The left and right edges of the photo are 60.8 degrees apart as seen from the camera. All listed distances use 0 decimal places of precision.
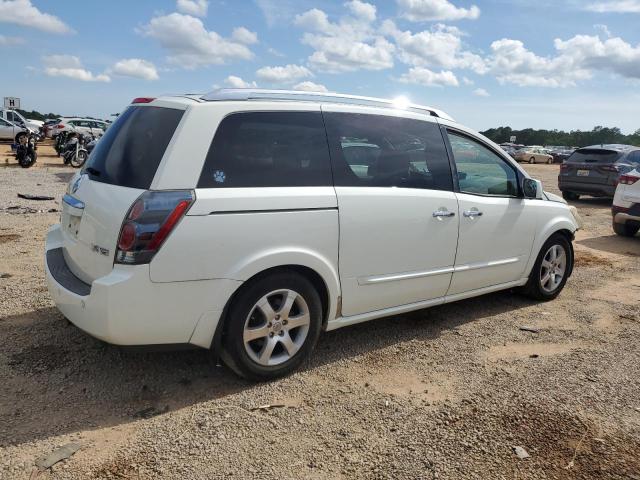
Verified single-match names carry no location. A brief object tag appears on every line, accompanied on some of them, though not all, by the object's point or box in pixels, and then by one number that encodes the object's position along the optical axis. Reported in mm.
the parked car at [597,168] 13961
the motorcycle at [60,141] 22719
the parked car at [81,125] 28203
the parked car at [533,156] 47000
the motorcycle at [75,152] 18781
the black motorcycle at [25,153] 17531
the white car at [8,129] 27500
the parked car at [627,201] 8955
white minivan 3051
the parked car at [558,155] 50203
